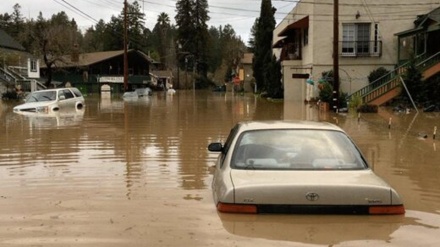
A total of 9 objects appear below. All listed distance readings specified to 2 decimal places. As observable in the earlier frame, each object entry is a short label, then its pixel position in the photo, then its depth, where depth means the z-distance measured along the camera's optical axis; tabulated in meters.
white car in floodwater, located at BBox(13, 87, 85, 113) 27.94
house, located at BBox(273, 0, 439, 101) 36.81
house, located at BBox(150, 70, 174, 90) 100.93
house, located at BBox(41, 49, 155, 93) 81.56
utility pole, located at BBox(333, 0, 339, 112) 28.72
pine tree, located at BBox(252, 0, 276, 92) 64.81
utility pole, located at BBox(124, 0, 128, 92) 53.96
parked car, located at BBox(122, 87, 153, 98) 56.19
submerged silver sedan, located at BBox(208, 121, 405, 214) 5.45
